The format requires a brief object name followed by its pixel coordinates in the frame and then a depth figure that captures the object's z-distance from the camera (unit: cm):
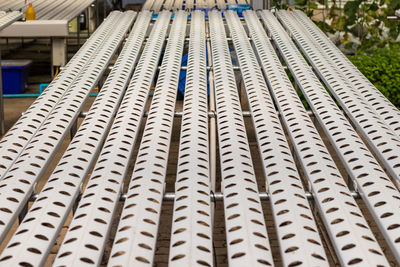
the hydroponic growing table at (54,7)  778
